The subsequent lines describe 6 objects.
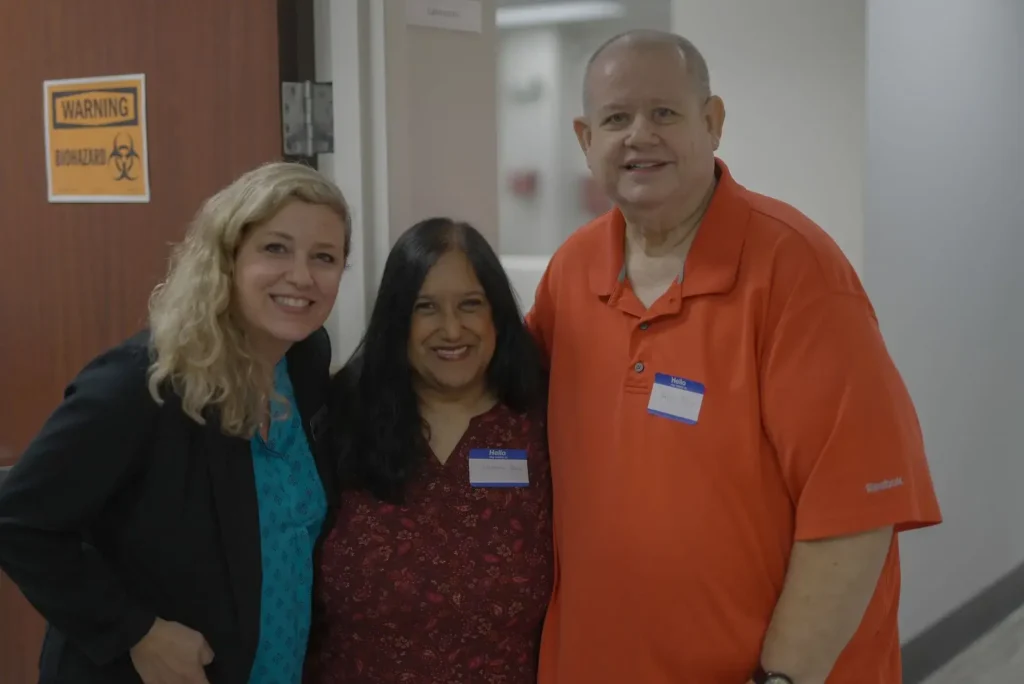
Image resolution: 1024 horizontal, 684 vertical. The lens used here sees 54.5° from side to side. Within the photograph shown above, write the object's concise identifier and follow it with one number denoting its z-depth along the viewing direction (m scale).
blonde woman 1.37
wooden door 1.84
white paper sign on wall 1.89
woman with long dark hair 1.64
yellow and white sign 1.94
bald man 1.41
